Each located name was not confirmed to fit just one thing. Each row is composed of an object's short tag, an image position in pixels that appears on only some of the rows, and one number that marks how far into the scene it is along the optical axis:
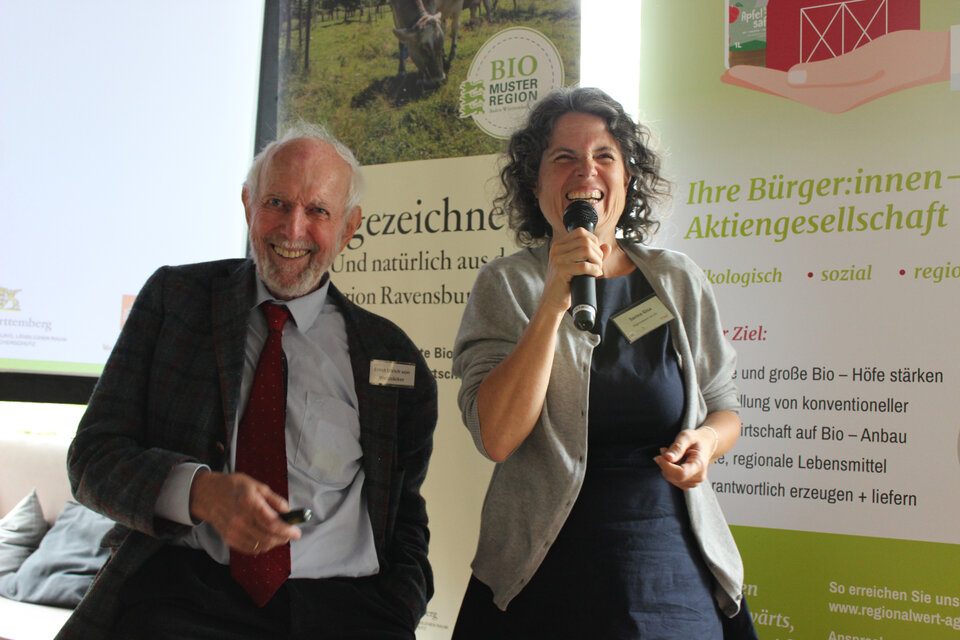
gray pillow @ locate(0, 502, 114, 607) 3.02
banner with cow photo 2.62
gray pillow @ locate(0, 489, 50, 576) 3.17
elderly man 1.41
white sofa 3.39
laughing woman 1.35
